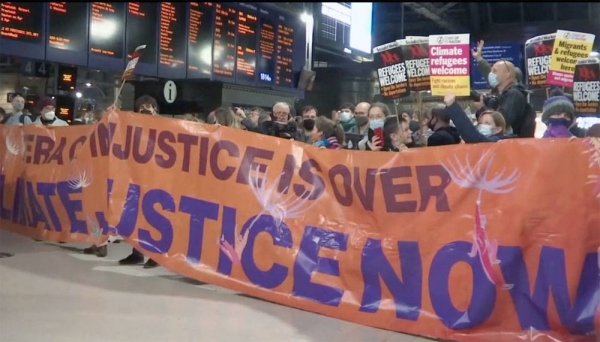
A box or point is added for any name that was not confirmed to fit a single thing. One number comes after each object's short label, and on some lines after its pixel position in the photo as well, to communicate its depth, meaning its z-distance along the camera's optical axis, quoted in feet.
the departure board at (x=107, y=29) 38.54
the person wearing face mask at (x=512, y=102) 19.58
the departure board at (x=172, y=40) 43.01
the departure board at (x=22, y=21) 34.21
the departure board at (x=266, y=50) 51.68
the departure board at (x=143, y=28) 40.88
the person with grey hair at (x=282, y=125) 24.16
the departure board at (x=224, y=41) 47.09
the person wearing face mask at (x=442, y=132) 18.72
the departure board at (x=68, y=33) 36.47
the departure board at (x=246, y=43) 49.26
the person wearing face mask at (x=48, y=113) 31.07
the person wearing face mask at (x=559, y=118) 17.03
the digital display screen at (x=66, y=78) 39.34
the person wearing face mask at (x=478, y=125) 16.72
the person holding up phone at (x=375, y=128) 20.39
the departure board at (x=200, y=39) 45.03
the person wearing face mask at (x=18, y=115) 32.62
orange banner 14.28
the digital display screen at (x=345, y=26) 58.44
